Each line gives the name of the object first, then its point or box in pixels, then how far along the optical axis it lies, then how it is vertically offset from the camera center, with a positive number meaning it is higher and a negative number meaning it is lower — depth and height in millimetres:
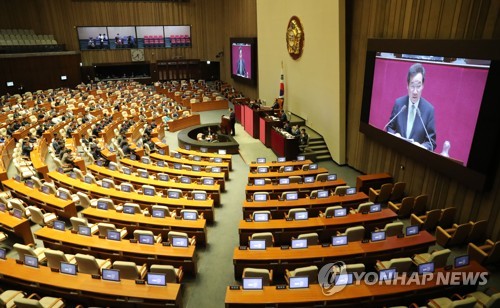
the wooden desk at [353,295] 5340 -3865
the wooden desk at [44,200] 8977 -4152
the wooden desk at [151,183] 10359 -4322
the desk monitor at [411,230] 7273 -3886
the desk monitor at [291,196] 9164 -4039
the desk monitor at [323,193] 9219 -4007
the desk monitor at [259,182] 10555 -4237
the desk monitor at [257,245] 6797 -3894
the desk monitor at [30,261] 6309 -3897
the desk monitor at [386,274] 5734 -3751
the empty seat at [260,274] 5875 -3842
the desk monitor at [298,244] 6797 -3877
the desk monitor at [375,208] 8328 -3947
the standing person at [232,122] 17450 -4192
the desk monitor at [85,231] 7469 -3987
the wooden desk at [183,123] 19219 -4767
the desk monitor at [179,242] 7059 -3980
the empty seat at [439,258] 6297 -3854
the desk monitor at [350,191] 9539 -4067
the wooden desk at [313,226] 7660 -4045
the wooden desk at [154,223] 7934 -4127
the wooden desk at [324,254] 6539 -3972
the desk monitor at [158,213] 8320 -4037
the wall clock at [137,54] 31781 -1724
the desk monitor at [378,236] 7012 -3855
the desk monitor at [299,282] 5578 -3761
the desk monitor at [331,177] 10695 -4166
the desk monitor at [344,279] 5680 -3815
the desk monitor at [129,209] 8539 -4060
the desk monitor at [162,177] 11094 -4309
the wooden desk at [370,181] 11117 -4474
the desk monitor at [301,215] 8047 -3972
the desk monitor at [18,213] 8250 -4017
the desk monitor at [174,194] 9578 -4157
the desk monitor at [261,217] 7943 -3945
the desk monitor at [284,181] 10531 -4200
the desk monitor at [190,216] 8250 -4072
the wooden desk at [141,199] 9117 -4210
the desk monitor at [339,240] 6887 -3863
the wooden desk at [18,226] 7848 -4122
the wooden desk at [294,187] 10076 -4225
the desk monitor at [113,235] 7285 -3974
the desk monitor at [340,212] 8086 -3915
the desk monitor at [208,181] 10875 -4337
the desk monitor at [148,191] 9812 -4185
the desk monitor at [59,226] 7621 -3968
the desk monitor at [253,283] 5586 -3775
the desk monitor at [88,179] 10470 -4125
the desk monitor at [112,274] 5871 -3828
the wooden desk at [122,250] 6863 -4061
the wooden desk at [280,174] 11148 -4310
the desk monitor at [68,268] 6061 -3852
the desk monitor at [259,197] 9242 -4092
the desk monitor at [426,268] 5926 -3780
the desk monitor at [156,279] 5745 -3828
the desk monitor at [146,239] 7152 -3975
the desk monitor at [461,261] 6055 -3771
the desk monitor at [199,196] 9555 -4200
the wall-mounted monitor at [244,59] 23391 -1724
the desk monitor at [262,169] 11906 -4407
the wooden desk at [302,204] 8781 -4114
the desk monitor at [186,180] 10812 -4284
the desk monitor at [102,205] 8781 -4075
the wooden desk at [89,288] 5573 -3960
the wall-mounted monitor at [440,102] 7605 -1683
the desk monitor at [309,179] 10656 -4209
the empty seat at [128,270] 6084 -3919
